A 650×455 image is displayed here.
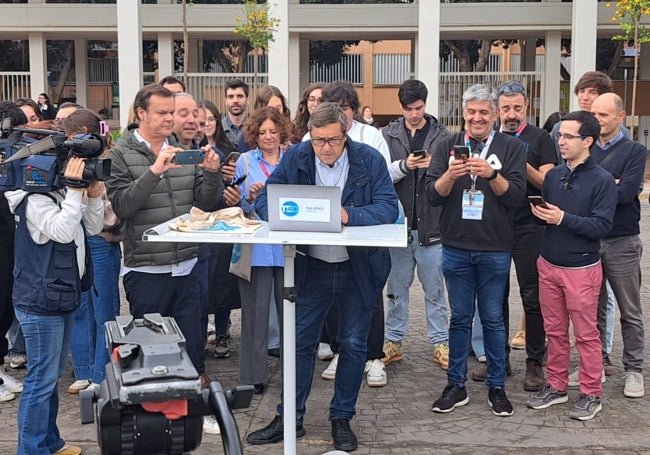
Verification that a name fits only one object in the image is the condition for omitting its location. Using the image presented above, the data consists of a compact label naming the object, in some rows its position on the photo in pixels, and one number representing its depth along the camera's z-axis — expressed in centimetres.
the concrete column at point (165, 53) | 2930
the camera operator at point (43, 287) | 435
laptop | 386
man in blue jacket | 487
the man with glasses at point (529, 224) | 608
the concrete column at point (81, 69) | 3384
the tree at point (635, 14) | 2248
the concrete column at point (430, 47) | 2594
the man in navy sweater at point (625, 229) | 578
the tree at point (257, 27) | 2419
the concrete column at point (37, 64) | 3025
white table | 366
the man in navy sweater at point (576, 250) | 536
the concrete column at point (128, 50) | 2580
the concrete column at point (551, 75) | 2891
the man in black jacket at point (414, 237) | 644
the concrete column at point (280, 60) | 2636
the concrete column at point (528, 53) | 3281
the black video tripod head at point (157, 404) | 251
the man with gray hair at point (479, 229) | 543
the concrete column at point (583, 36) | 2628
